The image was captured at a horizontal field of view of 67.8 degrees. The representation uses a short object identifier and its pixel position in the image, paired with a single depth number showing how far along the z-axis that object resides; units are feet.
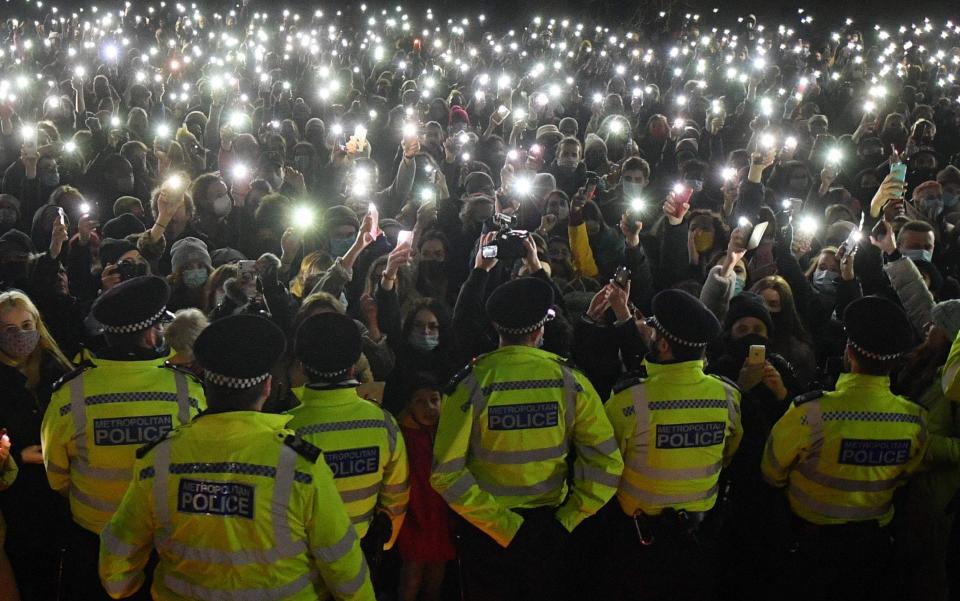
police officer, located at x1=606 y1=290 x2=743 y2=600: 11.90
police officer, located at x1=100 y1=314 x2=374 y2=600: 8.05
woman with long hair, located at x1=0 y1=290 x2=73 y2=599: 12.92
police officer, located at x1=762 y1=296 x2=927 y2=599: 11.66
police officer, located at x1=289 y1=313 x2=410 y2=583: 10.41
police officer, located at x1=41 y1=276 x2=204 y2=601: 10.68
